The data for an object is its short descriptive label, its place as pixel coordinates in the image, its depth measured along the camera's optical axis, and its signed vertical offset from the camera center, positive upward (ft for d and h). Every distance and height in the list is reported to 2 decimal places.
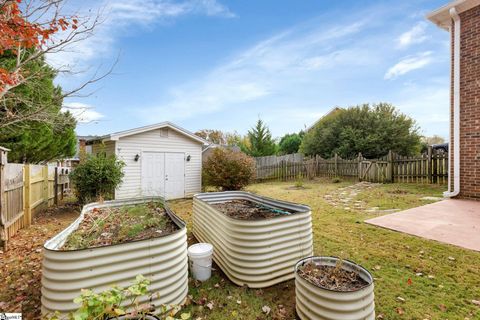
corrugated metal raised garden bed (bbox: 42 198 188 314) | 5.97 -3.02
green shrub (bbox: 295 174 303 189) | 47.37 -4.39
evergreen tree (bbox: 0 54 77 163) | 23.80 +3.73
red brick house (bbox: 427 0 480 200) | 19.19 +5.19
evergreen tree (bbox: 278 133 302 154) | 77.71 +4.65
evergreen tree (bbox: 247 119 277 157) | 65.87 +4.93
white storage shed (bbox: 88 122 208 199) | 28.40 +0.08
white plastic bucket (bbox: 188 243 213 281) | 9.26 -4.29
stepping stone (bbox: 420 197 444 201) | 21.47 -4.08
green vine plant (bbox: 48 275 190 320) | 3.71 -2.47
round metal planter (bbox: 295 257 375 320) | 5.75 -3.83
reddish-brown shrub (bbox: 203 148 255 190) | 31.73 -1.68
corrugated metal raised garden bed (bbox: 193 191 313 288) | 8.47 -3.47
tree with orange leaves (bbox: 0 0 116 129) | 14.94 +9.56
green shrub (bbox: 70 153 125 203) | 23.17 -1.90
